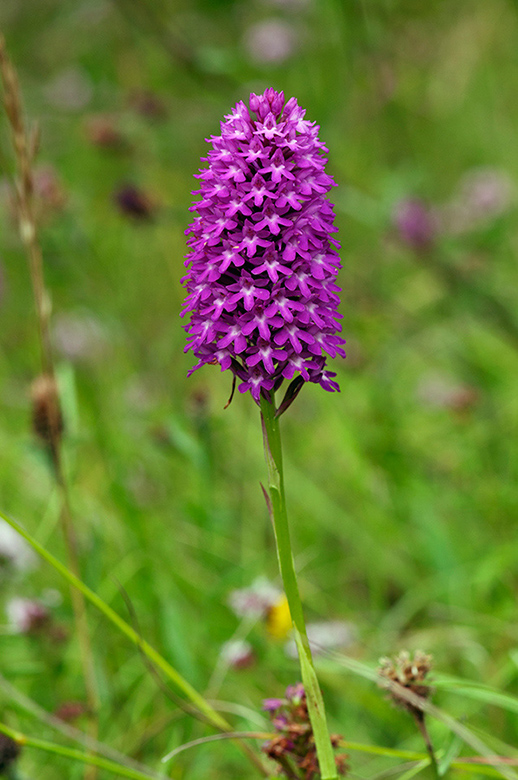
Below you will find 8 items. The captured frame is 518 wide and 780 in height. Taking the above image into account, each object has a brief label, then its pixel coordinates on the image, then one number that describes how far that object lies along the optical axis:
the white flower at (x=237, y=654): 4.19
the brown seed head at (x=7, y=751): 3.22
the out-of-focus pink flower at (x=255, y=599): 4.58
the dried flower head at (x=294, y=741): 2.62
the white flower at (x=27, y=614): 4.39
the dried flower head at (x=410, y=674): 2.62
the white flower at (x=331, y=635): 4.48
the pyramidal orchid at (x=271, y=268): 2.30
